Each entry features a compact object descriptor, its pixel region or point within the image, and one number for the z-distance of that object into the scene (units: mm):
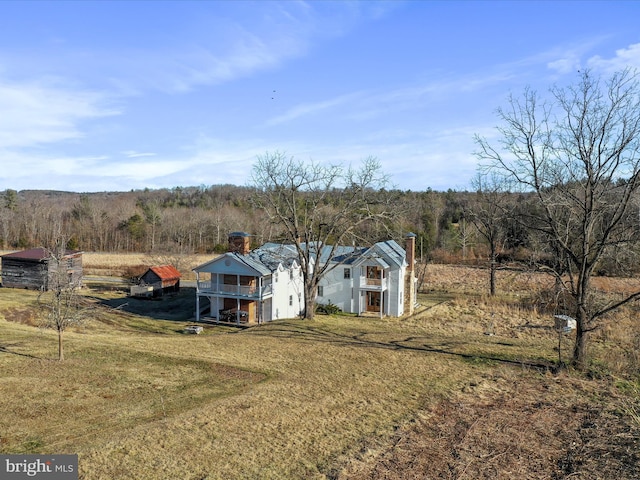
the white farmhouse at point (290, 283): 33000
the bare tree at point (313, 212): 29750
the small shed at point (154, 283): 42062
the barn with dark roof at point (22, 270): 39844
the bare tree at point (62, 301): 17781
